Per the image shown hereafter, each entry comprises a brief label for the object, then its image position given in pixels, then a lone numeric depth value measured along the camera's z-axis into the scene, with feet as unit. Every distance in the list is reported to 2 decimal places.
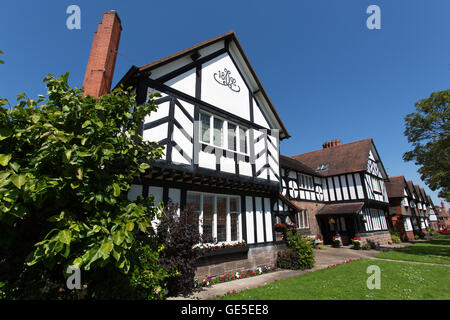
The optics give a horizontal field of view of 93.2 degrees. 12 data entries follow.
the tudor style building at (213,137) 24.43
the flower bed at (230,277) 23.99
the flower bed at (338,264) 35.02
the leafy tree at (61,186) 8.77
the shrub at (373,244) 61.15
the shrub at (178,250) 20.71
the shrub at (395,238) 77.05
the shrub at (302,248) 33.14
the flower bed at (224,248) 25.04
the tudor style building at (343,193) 61.52
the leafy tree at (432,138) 52.70
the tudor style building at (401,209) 86.89
